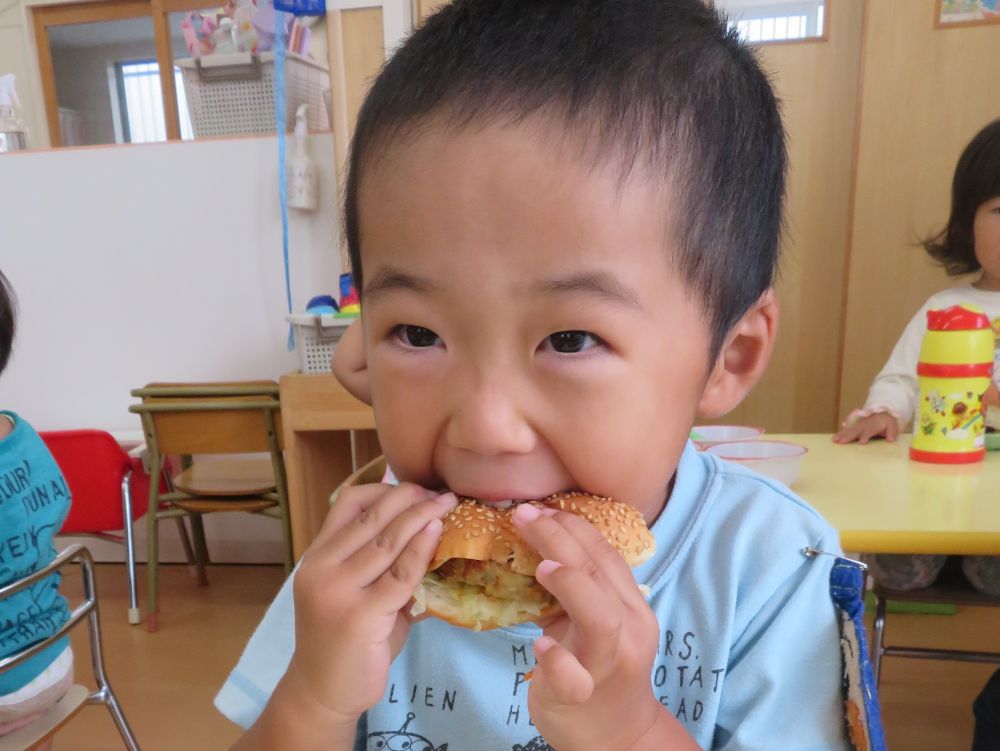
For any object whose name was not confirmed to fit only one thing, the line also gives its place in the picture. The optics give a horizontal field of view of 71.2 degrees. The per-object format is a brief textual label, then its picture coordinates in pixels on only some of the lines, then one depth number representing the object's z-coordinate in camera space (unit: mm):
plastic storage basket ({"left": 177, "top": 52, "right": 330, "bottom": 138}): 3152
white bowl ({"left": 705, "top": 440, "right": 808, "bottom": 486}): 1165
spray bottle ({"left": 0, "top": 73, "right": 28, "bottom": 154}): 3504
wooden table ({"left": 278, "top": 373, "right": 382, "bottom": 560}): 2551
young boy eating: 561
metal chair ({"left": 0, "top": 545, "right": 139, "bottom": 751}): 1309
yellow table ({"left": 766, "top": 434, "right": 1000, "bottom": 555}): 979
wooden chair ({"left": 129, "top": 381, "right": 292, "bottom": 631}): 2723
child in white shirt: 1608
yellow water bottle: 1343
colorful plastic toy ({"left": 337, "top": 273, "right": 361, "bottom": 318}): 2754
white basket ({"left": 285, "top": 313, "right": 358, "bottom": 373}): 2725
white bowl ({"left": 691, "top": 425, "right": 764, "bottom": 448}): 1416
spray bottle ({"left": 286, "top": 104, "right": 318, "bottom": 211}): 3131
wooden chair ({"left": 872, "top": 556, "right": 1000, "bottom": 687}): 1625
